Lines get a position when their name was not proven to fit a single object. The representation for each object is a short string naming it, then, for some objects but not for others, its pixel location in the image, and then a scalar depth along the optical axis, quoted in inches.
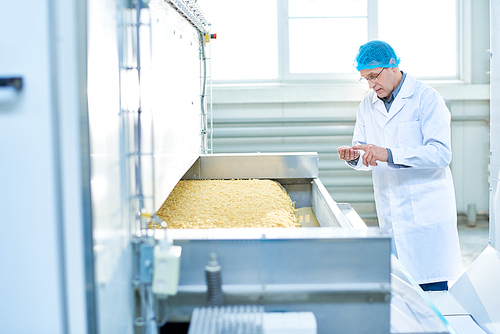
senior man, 71.9
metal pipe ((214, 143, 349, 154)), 154.2
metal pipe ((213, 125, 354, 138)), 153.3
